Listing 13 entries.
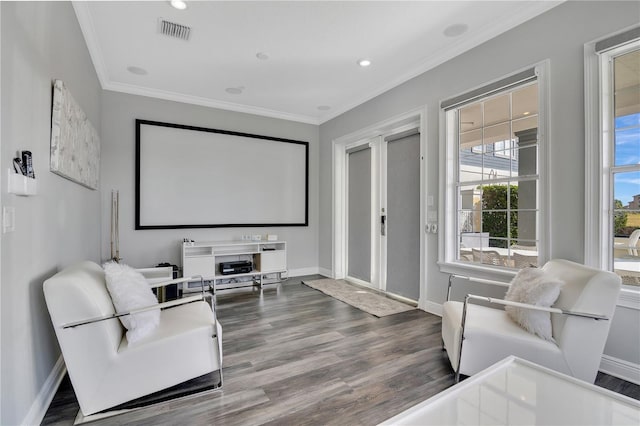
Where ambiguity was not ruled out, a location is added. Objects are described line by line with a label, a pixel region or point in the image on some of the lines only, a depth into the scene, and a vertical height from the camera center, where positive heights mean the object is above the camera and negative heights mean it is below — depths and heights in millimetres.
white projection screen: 4395 +582
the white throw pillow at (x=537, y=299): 2002 -565
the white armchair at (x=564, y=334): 1862 -770
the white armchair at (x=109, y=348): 1703 -818
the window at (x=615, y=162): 2193 +391
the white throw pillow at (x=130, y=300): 1940 -555
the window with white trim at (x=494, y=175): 2779 +405
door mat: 3719 -1129
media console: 4312 -673
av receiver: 4539 -786
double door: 4070 +20
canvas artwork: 2049 +601
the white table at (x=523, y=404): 1204 -798
